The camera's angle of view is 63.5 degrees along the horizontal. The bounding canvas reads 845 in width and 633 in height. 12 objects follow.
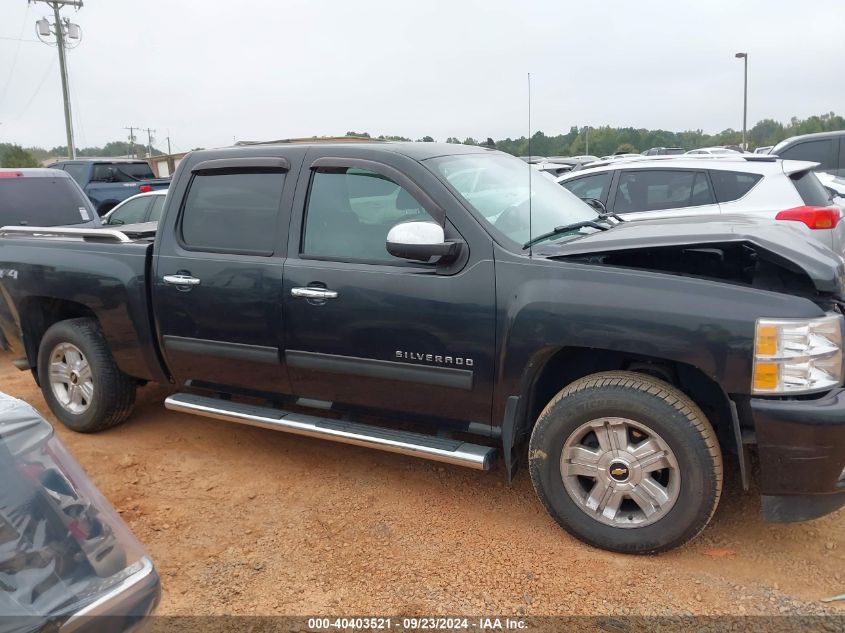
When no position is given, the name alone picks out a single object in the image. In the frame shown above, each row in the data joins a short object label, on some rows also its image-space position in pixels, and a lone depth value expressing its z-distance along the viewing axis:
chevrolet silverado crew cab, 2.76
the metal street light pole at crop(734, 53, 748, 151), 35.25
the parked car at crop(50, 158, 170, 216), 14.67
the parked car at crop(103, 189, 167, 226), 9.86
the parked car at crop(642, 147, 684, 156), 19.13
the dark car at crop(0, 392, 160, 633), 1.45
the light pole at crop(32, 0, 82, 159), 28.59
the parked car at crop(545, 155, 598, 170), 21.12
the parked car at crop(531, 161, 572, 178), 16.43
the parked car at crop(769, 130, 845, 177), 10.93
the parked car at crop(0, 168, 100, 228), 7.15
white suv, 5.90
